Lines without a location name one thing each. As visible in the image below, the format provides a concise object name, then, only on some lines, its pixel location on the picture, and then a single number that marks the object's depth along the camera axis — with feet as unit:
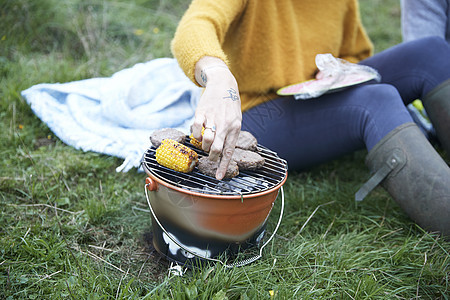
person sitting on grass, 6.36
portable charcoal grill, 5.21
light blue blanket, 8.94
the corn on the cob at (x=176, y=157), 5.41
